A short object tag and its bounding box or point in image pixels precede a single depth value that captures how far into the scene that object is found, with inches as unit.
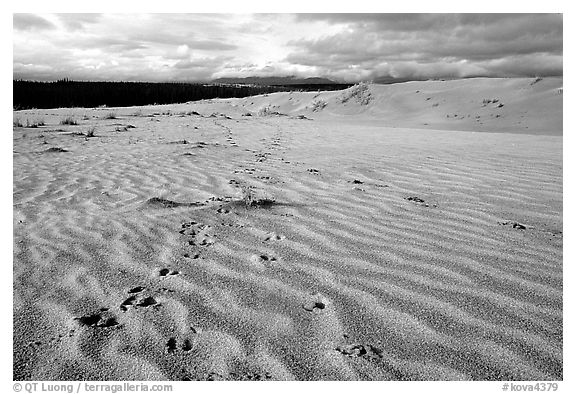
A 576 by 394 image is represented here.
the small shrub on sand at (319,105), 811.4
